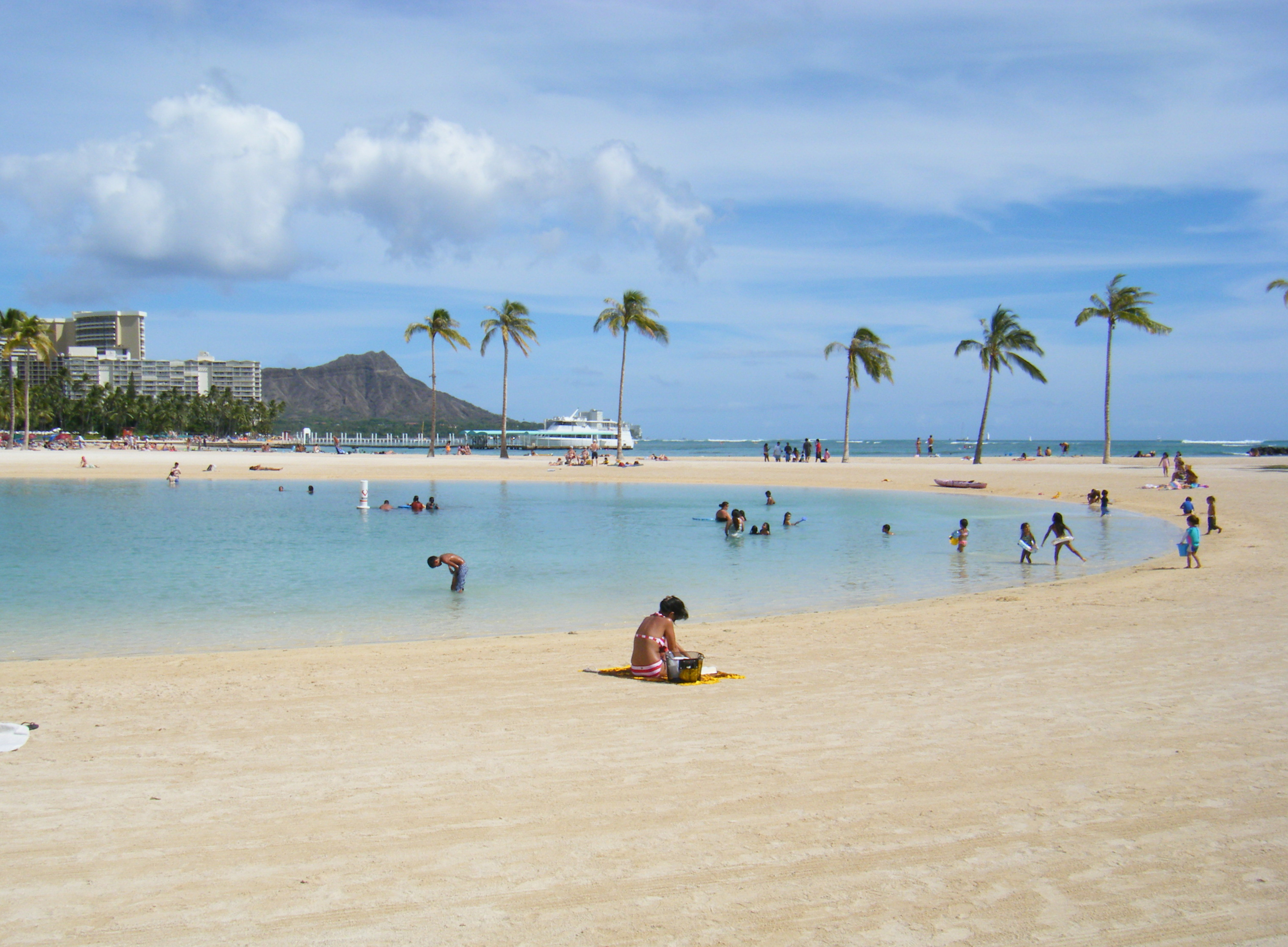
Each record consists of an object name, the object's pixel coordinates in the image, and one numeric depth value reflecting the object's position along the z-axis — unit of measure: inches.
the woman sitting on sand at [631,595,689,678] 333.7
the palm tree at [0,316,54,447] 2682.1
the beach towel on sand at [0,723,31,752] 242.1
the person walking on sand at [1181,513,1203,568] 644.1
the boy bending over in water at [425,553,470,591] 598.5
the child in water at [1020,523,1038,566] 749.9
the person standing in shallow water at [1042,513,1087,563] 738.2
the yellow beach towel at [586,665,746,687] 331.9
